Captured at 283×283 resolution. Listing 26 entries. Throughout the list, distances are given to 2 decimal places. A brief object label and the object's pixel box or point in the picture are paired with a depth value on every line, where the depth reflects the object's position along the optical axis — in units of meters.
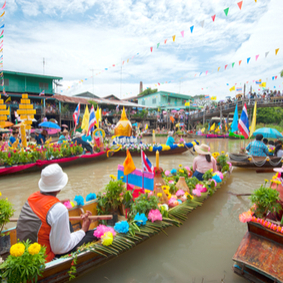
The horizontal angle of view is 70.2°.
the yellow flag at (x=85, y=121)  12.23
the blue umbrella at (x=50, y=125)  12.53
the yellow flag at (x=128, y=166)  3.86
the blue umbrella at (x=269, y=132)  10.20
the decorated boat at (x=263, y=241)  2.70
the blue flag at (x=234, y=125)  11.25
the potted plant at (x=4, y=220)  2.73
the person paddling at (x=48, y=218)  2.22
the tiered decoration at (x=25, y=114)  8.85
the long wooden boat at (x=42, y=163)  7.63
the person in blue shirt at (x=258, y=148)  8.98
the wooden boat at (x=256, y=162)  8.72
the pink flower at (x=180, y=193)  4.71
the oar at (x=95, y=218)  2.97
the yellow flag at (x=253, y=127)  10.63
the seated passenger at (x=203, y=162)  5.80
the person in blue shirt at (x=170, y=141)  13.56
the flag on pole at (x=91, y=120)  11.36
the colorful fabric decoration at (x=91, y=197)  4.12
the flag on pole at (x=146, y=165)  4.13
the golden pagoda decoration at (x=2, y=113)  8.23
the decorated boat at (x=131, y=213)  2.46
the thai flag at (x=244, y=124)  10.00
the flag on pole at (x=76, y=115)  13.28
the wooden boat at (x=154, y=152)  12.51
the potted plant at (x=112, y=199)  3.92
